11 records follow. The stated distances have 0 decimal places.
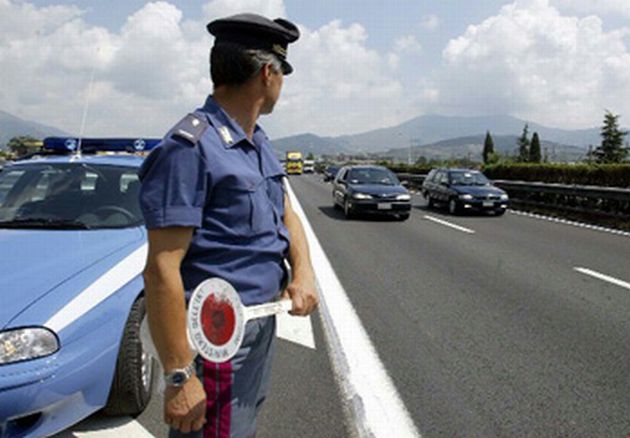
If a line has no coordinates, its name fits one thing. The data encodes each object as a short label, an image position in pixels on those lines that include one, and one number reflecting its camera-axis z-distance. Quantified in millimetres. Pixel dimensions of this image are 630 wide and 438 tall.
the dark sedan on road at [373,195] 14477
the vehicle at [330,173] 45344
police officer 1495
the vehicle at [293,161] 68888
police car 2410
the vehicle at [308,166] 85500
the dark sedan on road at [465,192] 15953
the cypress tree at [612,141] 69812
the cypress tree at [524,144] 109050
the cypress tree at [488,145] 110656
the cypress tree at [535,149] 99938
